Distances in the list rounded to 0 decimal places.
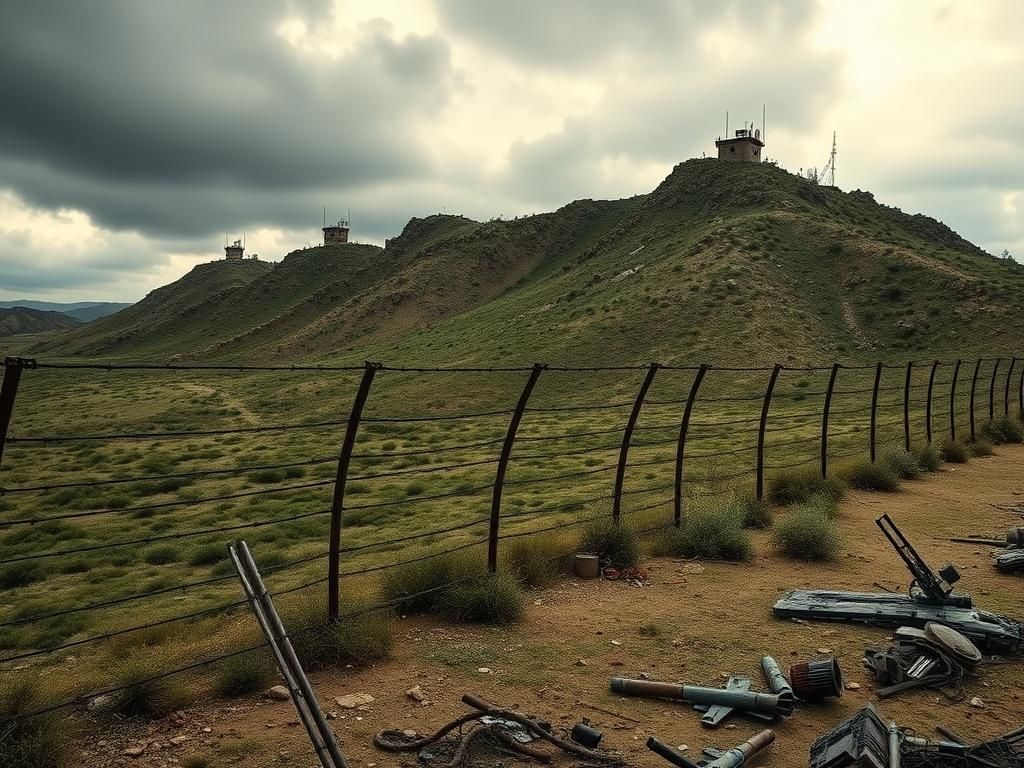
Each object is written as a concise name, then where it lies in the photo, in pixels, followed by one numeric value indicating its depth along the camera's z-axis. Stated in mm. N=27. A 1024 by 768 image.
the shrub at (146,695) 5402
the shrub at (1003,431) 20906
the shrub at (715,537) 9953
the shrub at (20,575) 13086
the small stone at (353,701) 5617
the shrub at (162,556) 14250
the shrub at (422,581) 7688
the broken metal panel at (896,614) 6699
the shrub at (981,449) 18656
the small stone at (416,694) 5785
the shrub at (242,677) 5816
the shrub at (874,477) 14516
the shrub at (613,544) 9469
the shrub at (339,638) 6359
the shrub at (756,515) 11664
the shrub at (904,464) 15484
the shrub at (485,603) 7469
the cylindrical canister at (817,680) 5746
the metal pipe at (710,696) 5547
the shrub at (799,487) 13172
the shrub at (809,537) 9891
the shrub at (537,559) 8703
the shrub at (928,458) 16391
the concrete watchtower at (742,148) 102438
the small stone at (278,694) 5742
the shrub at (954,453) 17719
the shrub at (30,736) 4531
